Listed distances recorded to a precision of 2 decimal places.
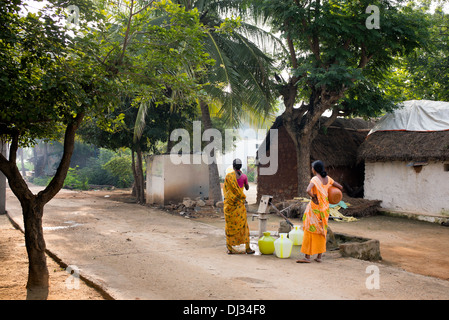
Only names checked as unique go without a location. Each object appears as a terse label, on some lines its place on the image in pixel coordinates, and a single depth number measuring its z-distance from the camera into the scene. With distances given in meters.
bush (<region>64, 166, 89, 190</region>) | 25.12
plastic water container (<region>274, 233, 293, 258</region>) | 6.27
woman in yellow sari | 6.49
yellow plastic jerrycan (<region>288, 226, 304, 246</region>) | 7.16
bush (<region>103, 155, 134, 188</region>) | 24.38
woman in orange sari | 5.84
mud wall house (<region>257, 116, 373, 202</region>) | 14.23
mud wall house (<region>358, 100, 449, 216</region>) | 11.63
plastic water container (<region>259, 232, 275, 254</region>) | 6.52
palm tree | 11.59
